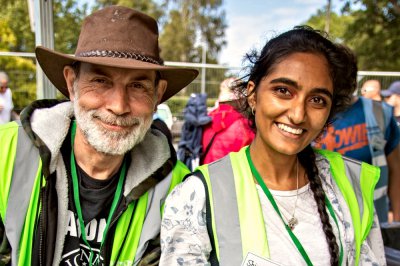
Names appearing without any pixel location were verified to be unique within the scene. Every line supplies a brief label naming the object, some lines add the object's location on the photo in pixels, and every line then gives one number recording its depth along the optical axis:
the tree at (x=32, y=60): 4.89
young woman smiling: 1.31
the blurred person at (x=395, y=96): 4.57
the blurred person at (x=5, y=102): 5.53
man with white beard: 1.51
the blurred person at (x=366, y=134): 2.51
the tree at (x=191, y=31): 35.72
